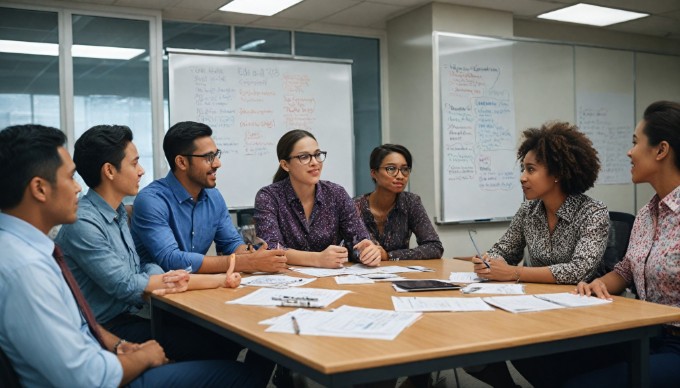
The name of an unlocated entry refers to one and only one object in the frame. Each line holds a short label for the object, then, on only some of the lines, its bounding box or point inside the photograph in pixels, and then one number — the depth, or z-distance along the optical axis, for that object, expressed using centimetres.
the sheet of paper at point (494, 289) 215
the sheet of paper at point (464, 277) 242
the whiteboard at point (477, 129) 559
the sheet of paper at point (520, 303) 186
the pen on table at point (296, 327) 160
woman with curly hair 237
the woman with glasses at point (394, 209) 339
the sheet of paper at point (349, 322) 157
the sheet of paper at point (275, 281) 237
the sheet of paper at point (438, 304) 188
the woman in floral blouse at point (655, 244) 206
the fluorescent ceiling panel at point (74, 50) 484
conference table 138
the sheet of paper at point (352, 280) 242
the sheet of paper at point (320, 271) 263
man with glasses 262
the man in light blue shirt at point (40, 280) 138
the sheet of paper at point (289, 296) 198
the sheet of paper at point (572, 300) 195
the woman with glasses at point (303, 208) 312
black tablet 222
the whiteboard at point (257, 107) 529
